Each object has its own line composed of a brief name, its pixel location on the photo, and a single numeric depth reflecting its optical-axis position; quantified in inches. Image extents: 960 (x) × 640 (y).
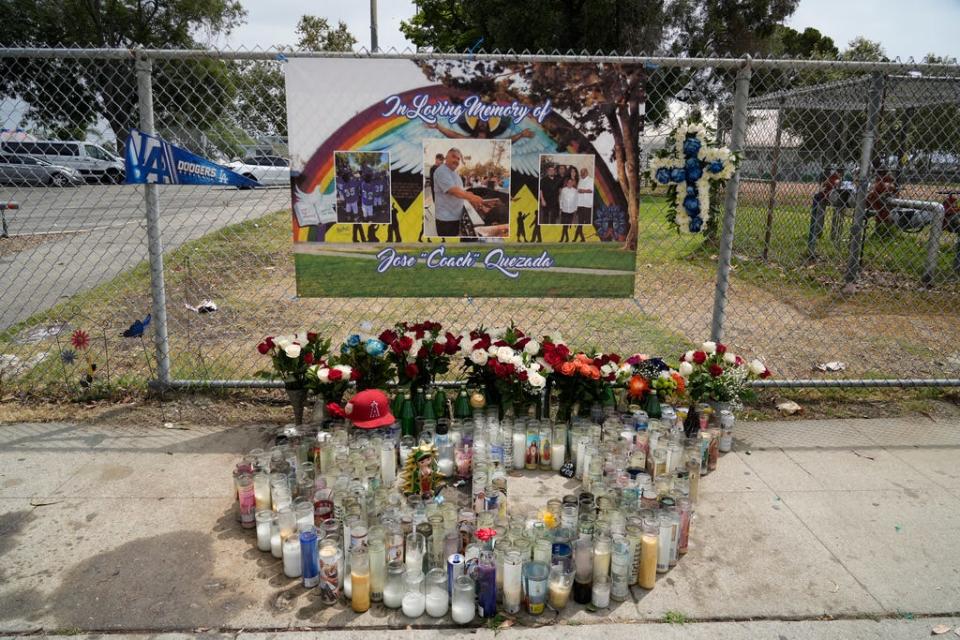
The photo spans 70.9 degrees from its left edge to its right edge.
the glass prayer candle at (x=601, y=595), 114.0
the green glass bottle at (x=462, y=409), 173.8
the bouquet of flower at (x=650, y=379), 173.6
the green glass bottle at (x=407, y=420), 170.9
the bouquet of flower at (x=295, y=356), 173.2
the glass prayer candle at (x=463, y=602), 110.0
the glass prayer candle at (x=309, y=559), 116.9
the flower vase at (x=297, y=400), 175.0
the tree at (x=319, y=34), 1341.0
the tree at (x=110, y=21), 1099.3
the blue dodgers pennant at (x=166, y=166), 174.9
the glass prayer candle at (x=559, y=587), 113.3
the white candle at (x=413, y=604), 111.3
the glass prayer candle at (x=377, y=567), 113.4
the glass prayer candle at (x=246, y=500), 134.8
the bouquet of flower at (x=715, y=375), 175.3
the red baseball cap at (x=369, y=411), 154.9
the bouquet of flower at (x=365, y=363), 173.6
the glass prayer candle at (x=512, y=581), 111.1
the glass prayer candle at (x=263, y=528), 128.2
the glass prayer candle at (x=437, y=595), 111.8
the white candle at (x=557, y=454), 162.1
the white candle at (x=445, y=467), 156.5
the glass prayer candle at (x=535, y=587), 111.8
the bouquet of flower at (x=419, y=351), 173.5
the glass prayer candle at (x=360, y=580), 111.9
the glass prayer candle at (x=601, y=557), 115.6
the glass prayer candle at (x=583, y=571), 115.0
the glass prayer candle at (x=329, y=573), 113.9
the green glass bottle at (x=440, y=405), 175.3
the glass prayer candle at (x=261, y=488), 135.0
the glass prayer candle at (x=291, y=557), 119.9
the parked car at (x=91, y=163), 565.3
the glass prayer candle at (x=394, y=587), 113.3
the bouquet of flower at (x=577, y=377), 171.3
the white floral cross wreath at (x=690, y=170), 177.3
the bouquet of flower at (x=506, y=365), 168.4
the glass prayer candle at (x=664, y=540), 121.0
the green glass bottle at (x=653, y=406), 175.0
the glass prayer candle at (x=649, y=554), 117.0
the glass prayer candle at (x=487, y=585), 110.7
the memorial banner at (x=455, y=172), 170.4
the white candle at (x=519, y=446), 162.7
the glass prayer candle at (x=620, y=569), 115.3
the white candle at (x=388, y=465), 152.2
